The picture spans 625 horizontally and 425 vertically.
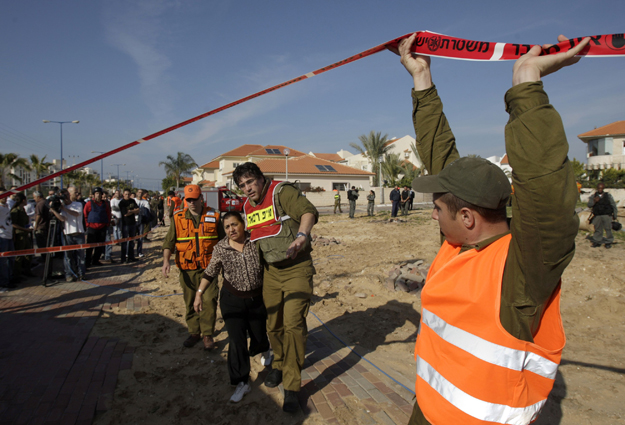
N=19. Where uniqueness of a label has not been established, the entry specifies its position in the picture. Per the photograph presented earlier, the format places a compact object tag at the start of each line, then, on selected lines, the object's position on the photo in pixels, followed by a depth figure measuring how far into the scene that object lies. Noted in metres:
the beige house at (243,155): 48.25
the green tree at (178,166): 56.17
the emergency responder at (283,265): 3.27
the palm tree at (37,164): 42.03
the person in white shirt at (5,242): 7.02
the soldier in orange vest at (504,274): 1.05
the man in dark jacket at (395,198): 19.06
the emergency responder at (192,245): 4.53
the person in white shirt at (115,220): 10.49
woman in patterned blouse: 3.44
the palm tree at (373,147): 48.81
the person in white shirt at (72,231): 7.81
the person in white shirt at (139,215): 11.22
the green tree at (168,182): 60.75
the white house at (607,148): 36.03
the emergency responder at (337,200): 23.81
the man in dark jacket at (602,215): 9.36
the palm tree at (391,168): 48.41
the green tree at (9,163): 37.66
